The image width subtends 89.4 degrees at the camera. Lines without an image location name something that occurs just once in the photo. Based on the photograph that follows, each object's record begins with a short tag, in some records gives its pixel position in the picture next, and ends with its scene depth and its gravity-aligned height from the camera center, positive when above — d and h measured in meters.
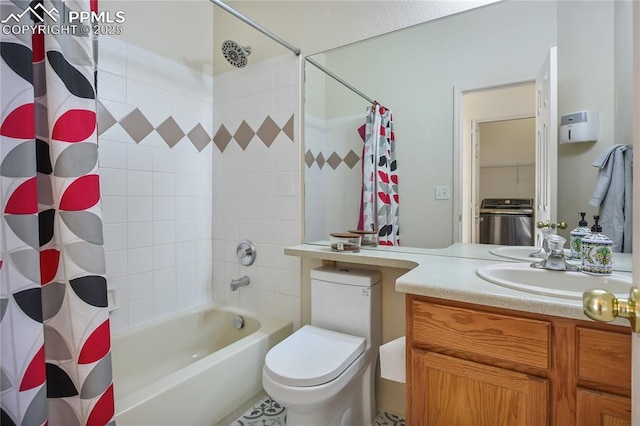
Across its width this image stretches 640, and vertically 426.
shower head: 1.87 +0.93
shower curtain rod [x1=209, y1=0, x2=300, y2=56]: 1.59 +1.01
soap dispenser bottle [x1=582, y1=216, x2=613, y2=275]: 1.08 -0.14
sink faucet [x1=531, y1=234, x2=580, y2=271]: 1.17 -0.17
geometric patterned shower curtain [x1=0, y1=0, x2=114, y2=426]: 0.84 -0.06
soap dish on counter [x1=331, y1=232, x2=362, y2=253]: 1.73 -0.17
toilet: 1.27 -0.63
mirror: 1.28 +0.58
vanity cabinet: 0.84 -0.46
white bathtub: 1.29 -0.78
